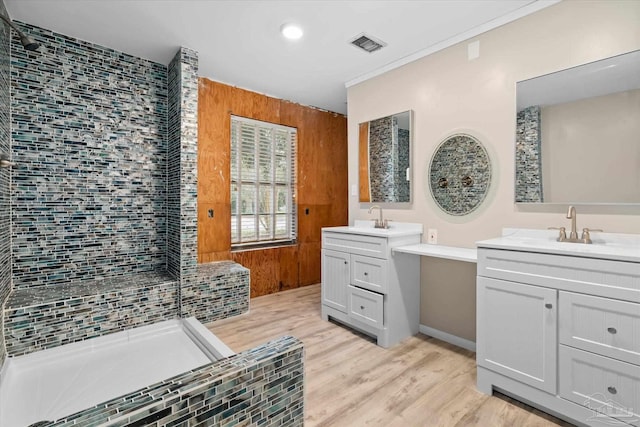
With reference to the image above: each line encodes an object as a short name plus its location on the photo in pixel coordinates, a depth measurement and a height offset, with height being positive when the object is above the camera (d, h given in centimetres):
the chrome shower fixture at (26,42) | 162 +94
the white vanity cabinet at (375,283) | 246 -62
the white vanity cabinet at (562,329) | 139 -61
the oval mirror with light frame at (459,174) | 237 +28
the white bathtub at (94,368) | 162 -99
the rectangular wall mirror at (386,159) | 285 +49
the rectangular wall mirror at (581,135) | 174 +45
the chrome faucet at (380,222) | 297 -12
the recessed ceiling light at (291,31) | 239 +141
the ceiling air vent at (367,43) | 254 +140
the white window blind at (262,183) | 366 +34
